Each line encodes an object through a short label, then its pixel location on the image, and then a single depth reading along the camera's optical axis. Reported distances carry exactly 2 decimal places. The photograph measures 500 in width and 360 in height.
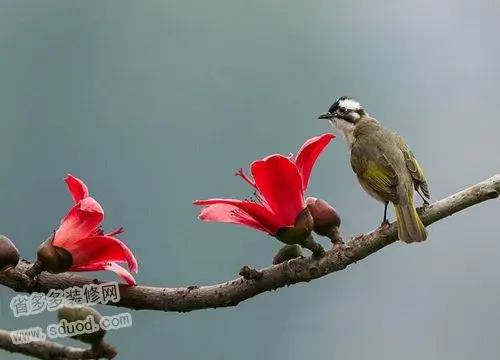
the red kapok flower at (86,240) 5.10
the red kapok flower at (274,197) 5.16
